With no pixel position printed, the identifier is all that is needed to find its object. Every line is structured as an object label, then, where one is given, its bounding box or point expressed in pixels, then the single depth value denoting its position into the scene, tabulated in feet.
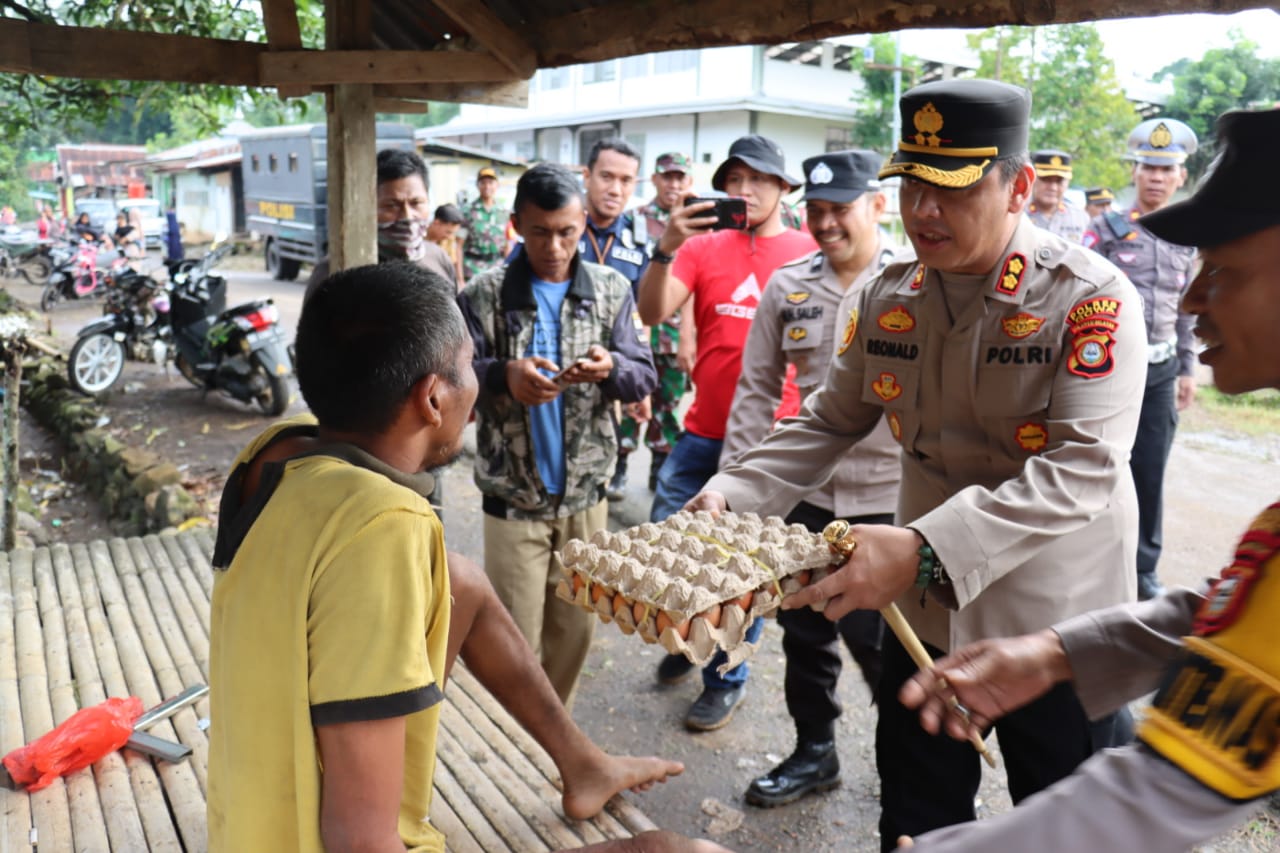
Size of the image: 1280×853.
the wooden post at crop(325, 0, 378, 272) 12.23
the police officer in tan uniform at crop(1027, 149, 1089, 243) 22.54
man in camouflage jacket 11.03
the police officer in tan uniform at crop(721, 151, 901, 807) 10.63
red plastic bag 8.19
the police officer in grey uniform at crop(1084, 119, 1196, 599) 16.56
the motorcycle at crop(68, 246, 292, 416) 30.14
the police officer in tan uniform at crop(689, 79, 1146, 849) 6.57
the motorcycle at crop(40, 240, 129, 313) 55.01
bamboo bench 7.84
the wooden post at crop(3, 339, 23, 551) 16.90
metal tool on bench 8.35
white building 78.74
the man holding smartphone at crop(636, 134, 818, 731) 13.38
